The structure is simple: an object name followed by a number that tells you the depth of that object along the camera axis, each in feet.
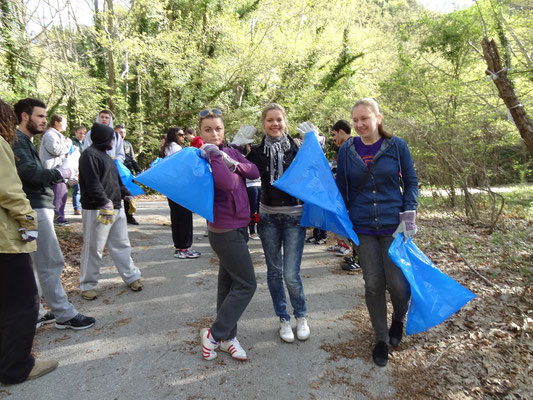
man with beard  9.84
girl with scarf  9.39
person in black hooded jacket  11.97
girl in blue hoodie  8.84
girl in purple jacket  8.19
